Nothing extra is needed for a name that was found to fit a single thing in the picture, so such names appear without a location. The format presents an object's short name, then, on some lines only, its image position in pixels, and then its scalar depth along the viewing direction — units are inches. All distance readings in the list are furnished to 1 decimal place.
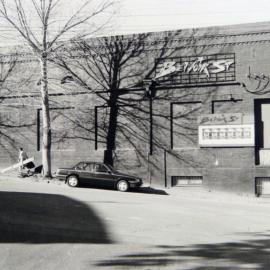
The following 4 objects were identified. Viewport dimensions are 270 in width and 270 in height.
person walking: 1124.9
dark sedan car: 934.4
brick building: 1005.8
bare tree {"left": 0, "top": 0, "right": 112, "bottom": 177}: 1049.5
